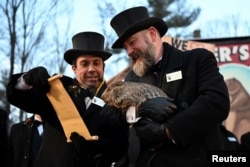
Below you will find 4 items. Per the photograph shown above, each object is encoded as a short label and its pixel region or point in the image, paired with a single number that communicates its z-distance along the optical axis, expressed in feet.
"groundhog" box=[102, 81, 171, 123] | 8.52
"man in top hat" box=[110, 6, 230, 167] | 7.98
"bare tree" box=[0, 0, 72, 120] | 35.24
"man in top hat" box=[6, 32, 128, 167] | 10.16
